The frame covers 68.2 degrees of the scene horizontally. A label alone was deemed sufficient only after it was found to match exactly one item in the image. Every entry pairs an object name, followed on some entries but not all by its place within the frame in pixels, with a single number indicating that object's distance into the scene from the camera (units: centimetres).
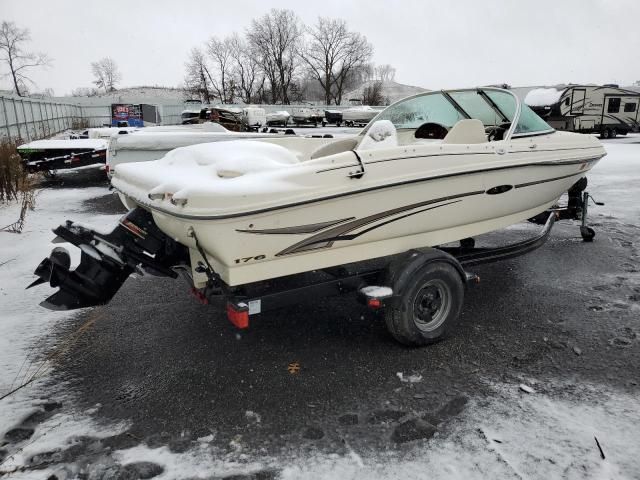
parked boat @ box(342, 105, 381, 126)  3634
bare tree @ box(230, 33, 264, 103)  7119
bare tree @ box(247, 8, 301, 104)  6681
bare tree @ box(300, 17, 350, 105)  6812
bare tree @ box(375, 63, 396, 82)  10773
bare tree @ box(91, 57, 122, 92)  9031
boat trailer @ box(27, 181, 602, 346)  302
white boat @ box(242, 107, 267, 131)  2921
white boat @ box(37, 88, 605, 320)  268
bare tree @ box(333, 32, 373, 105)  6800
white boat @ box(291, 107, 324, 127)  3716
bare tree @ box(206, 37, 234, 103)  7338
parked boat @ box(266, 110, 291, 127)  3503
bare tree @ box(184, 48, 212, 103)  7250
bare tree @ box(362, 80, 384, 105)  6548
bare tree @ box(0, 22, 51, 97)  5491
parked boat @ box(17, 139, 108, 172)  1024
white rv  1994
